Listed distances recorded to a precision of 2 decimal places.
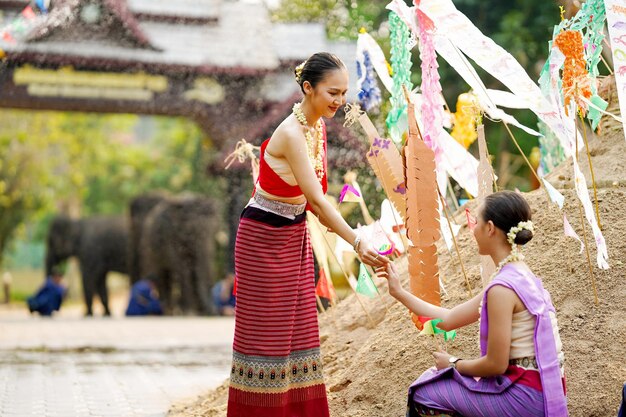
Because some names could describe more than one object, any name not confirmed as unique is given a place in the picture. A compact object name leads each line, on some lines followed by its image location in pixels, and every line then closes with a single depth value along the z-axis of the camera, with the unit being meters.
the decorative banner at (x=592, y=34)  6.27
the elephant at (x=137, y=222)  28.12
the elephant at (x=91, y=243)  30.00
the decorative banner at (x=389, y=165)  6.82
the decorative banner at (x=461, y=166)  7.37
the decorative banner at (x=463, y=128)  8.74
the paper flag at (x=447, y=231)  6.65
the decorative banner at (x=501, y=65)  5.93
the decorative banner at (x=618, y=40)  5.85
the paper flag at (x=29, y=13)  19.00
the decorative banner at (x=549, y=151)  9.96
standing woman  5.26
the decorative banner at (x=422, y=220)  5.71
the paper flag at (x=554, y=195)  5.90
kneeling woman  4.48
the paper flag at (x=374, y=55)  7.49
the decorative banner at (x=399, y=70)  6.18
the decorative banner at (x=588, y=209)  5.83
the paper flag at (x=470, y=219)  5.95
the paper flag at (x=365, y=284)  6.47
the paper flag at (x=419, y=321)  5.68
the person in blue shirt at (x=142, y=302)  24.50
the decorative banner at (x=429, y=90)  5.89
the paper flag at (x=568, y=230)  5.92
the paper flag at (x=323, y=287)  8.43
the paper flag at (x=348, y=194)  6.53
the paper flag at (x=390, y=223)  7.59
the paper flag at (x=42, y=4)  18.93
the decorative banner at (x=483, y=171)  6.02
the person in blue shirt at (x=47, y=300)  24.19
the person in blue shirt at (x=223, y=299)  23.56
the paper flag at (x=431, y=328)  5.21
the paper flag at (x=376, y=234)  6.65
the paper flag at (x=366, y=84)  7.39
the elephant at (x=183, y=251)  25.97
